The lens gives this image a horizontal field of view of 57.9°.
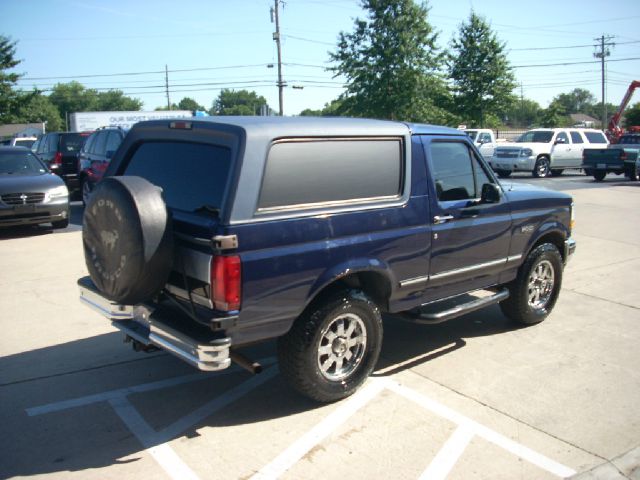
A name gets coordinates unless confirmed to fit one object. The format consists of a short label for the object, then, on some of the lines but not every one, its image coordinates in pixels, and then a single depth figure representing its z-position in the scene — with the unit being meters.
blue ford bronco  3.50
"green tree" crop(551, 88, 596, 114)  146.68
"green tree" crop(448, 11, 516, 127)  35.28
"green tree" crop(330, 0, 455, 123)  31.20
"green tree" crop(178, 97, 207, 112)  139.88
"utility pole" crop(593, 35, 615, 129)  60.04
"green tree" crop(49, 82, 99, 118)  135.12
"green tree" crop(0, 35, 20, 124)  38.53
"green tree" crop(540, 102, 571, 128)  63.44
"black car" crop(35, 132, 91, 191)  15.19
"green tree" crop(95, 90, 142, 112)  141.75
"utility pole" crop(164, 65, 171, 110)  81.36
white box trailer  31.50
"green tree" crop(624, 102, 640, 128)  65.19
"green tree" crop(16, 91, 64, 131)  107.94
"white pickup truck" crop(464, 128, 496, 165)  25.94
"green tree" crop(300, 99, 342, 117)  32.92
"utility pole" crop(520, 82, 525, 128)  123.97
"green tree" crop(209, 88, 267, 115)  119.88
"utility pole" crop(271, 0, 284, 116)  44.44
